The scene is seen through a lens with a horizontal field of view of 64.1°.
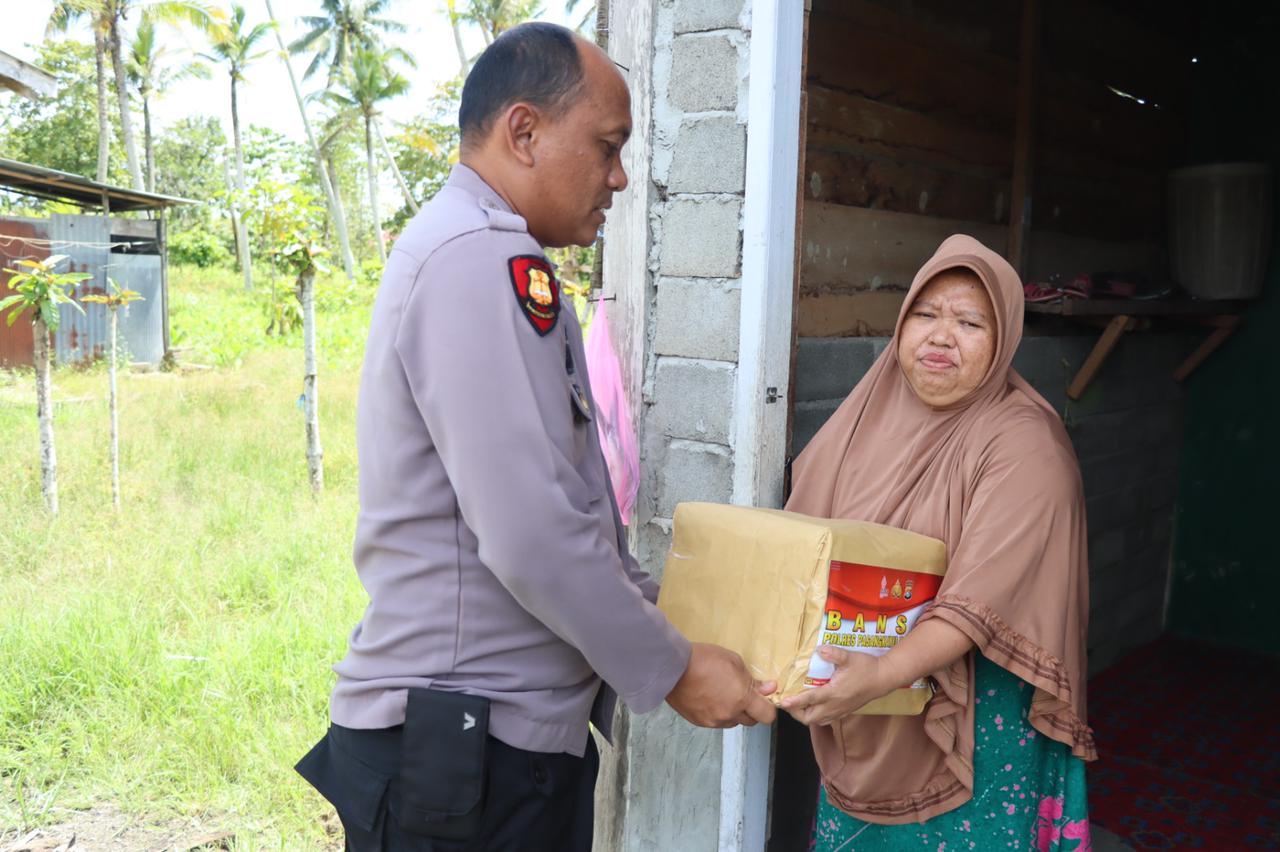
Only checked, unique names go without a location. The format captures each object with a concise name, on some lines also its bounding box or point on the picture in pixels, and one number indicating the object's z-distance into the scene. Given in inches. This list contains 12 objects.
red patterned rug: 134.6
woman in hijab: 70.8
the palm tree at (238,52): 1122.7
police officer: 53.0
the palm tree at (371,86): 1105.4
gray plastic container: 181.6
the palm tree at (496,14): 989.8
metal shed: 512.4
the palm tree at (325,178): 1123.3
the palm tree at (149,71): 1033.5
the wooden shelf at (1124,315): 145.9
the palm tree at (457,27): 1014.4
